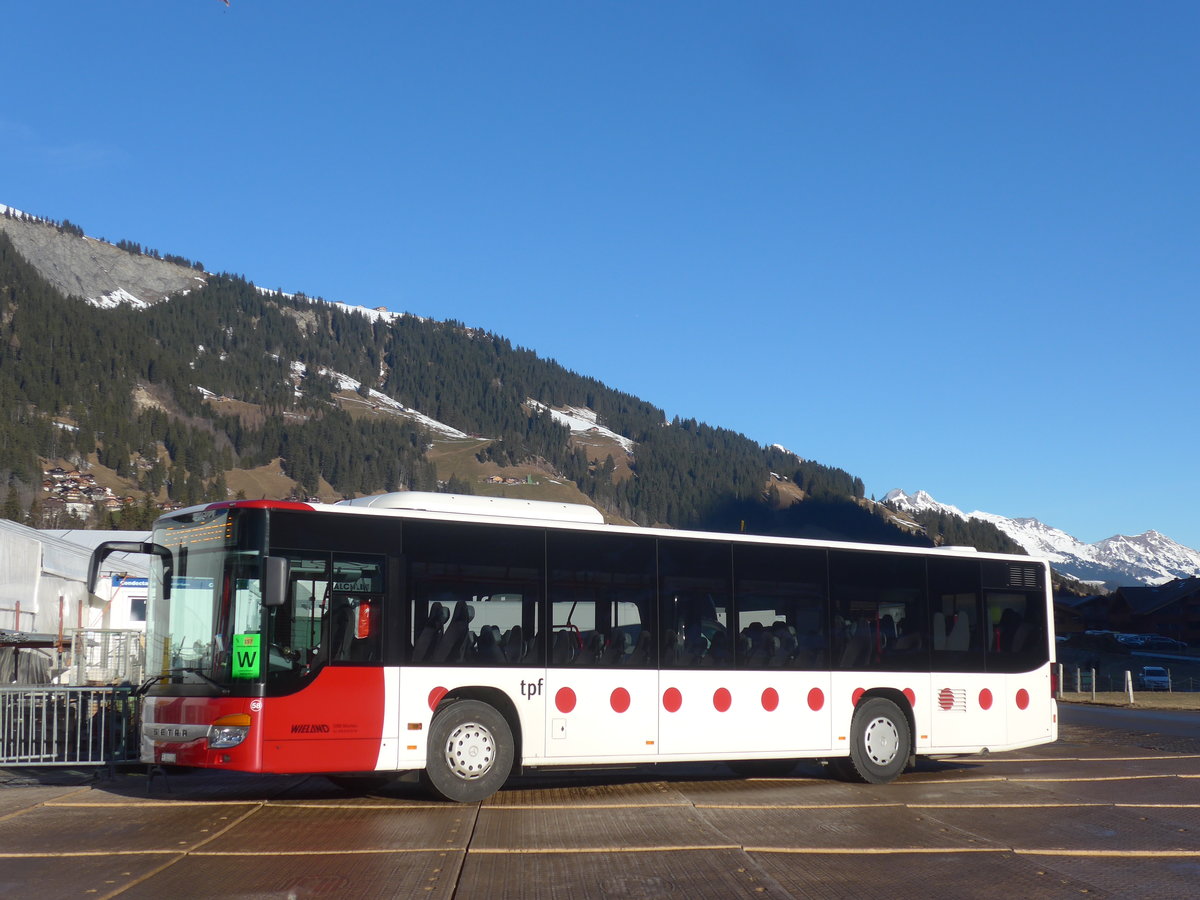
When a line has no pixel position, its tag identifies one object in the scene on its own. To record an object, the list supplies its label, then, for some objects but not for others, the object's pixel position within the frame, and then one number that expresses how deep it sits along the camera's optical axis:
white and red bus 10.95
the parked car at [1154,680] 58.62
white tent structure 35.75
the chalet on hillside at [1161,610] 130.12
